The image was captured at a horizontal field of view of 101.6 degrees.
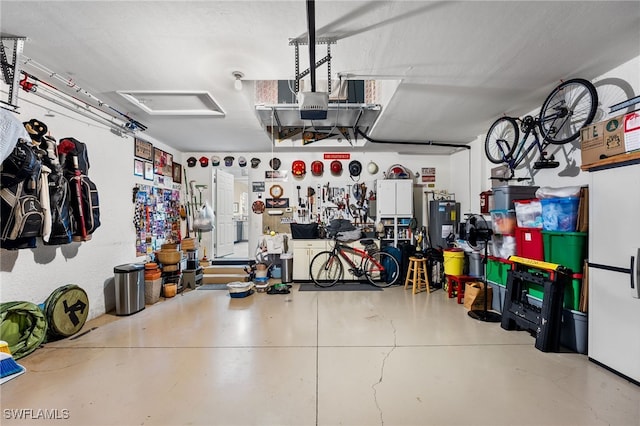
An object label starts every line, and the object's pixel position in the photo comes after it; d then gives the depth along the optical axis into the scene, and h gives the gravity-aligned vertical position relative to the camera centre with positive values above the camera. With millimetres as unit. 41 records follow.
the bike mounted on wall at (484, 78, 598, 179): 2688 +1036
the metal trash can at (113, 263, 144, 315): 3426 -1010
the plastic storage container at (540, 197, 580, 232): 2529 -22
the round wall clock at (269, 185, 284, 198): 5660 +463
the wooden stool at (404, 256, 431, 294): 4375 -1091
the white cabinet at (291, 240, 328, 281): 5027 -905
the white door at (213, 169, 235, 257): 5695 +13
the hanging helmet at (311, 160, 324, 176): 5551 +959
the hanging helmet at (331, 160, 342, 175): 5555 +978
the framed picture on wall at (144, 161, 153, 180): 4301 +718
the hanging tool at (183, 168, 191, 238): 5531 +230
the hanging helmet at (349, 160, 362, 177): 5590 +931
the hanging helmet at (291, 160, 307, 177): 5574 +945
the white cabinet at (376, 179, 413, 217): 5195 +272
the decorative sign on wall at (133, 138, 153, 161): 4090 +1039
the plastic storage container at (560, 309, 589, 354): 2414 -1144
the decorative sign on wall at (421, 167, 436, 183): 5711 +777
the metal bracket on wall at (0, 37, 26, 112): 2049 +1216
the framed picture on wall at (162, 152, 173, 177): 4895 +917
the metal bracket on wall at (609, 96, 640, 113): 1937 +820
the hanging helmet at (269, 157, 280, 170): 5648 +1070
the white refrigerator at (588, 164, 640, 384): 1962 -467
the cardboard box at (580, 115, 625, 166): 2068 +594
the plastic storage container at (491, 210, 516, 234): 3186 -124
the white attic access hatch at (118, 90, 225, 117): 2959 +1369
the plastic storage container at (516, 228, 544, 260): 2791 -359
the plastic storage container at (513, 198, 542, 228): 2848 -23
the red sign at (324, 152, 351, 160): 5605 +1224
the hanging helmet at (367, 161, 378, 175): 5605 +946
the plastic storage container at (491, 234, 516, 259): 3200 -438
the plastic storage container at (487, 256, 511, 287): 3327 -780
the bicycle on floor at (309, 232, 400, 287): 4855 -997
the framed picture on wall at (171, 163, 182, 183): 5203 +821
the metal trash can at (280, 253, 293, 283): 5004 -1057
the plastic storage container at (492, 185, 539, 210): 3232 +212
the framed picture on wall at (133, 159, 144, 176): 4061 +723
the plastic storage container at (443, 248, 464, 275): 4117 -788
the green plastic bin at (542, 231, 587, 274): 2459 -369
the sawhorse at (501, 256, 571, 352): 2457 -943
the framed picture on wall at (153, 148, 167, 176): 4594 +942
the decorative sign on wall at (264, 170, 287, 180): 5676 +832
